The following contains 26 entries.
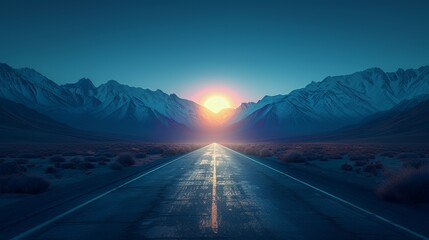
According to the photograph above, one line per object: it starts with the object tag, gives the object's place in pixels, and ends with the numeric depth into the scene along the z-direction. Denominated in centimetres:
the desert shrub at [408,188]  1422
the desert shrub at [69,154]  5212
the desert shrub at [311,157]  4444
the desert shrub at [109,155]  5023
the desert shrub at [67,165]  3009
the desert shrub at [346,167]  2947
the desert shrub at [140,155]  4969
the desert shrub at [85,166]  3049
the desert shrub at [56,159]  3722
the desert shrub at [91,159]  4011
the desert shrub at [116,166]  3001
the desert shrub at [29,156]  4578
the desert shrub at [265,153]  5342
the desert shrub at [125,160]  3469
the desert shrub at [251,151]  6041
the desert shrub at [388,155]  4481
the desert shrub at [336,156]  4562
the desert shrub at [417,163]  2458
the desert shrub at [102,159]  3936
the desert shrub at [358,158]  4048
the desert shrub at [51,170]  2597
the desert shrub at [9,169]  2136
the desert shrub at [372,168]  2579
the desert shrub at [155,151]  6195
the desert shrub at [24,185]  1669
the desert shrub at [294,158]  4000
